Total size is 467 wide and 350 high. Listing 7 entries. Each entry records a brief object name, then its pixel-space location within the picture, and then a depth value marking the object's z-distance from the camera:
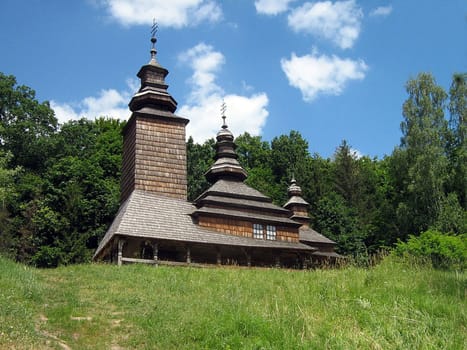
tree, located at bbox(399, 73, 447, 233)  33.53
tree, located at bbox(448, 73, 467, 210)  34.50
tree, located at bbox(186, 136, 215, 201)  45.13
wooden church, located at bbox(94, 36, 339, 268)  25.97
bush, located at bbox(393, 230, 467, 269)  19.67
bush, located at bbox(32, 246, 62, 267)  33.75
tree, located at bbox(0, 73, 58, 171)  43.84
